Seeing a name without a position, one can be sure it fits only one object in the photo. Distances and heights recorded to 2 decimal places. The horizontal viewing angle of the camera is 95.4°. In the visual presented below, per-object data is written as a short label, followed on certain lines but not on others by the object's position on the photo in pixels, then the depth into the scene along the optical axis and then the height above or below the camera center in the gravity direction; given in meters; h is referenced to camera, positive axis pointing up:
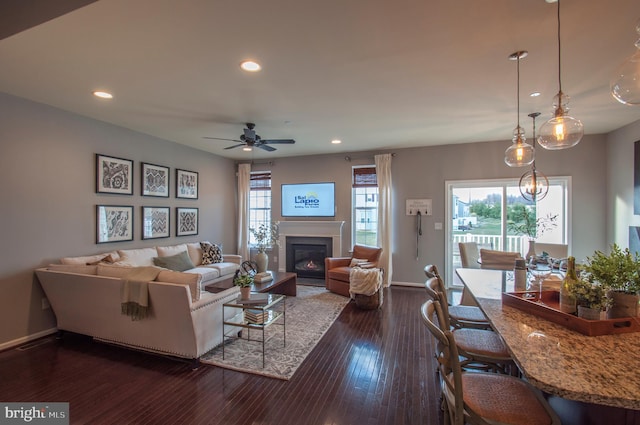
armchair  5.11 -0.93
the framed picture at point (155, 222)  4.80 -0.14
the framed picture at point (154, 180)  4.79 +0.58
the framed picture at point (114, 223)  4.12 -0.14
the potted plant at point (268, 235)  5.94 -0.44
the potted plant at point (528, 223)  5.16 -0.13
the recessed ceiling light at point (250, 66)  2.55 +1.33
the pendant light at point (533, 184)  3.75 +0.48
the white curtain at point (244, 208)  6.89 +0.15
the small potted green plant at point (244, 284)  3.31 -0.80
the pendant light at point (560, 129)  2.19 +0.67
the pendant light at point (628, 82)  1.49 +0.71
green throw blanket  2.78 -0.77
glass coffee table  2.92 -1.04
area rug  2.78 -1.45
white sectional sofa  2.73 -0.96
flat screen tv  6.37 +0.34
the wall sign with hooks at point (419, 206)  5.73 +0.17
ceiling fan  4.00 +1.06
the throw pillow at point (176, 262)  4.50 -0.76
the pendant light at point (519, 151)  3.03 +0.67
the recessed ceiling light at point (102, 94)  3.17 +1.33
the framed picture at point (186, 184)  5.44 +0.58
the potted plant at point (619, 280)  1.35 -0.30
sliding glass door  5.12 +0.03
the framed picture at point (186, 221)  5.43 -0.13
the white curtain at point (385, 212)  5.82 +0.06
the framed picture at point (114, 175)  4.12 +0.58
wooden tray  1.31 -0.50
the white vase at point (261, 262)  4.66 -0.76
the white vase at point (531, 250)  3.53 -0.42
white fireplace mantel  6.21 -0.37
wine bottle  1.45 -0.40
